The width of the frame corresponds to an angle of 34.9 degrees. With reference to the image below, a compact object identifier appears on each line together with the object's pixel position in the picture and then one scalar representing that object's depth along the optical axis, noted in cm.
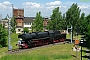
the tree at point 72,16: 3580
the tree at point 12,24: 5735
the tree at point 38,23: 4766
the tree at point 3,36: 2928
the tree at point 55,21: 4623
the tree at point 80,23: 3698
